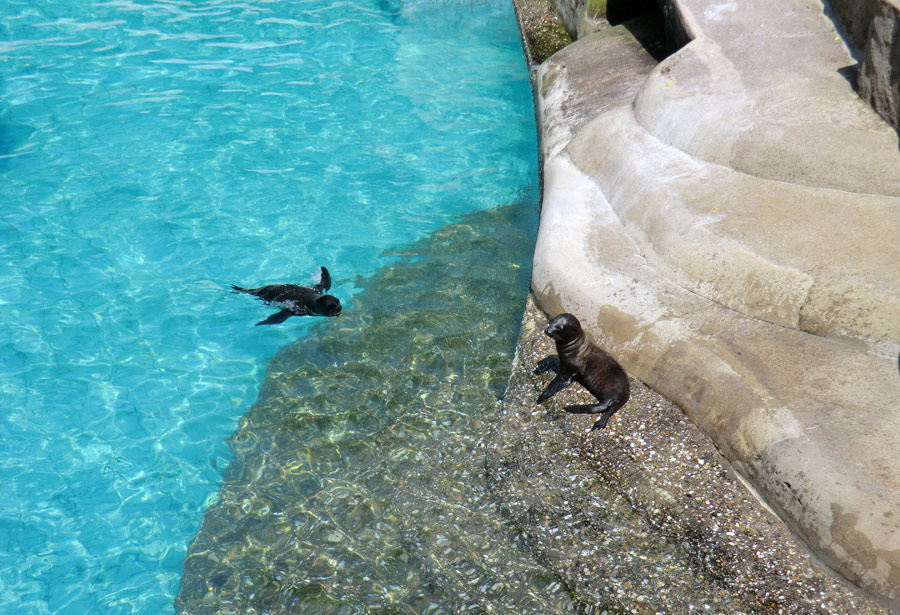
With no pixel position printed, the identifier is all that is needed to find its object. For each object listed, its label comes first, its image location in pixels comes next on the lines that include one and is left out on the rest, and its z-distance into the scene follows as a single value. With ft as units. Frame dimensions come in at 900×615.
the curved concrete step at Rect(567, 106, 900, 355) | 15.53
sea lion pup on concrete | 15.87
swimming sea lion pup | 20.99
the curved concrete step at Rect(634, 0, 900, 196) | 18.16
